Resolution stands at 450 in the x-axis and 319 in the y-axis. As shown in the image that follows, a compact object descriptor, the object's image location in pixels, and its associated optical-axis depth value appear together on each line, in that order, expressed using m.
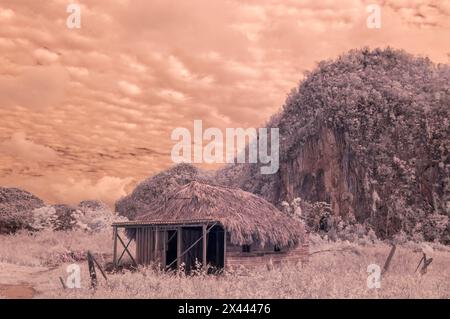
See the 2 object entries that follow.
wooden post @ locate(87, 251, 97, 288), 15.81
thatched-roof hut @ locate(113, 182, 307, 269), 23.42
